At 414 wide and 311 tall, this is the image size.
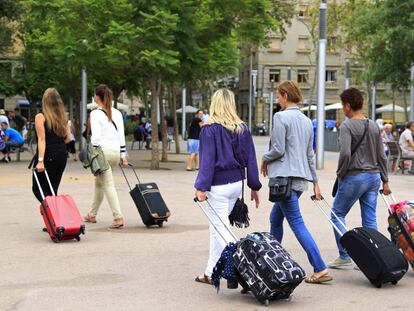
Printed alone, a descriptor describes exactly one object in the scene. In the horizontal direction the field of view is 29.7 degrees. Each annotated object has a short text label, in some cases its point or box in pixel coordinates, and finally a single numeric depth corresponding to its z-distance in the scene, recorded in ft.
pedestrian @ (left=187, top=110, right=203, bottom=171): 70.18
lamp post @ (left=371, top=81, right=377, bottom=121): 138.43
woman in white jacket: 33.47
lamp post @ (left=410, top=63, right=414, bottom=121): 106.25
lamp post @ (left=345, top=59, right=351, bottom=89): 130.82
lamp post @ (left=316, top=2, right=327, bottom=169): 75.41
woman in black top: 31.53
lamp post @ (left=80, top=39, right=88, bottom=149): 88.63
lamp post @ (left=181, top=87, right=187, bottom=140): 153.28
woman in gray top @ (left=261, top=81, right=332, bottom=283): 22.76
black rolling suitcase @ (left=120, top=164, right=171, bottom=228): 33.92
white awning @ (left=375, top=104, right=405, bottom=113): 189.74
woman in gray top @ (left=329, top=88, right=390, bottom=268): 24.48
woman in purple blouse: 21.86
